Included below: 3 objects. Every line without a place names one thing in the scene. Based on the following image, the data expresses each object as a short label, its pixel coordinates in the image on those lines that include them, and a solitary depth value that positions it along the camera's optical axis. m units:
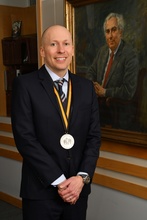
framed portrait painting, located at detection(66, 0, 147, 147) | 2.53
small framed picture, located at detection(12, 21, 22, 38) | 4.51
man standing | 1.95
